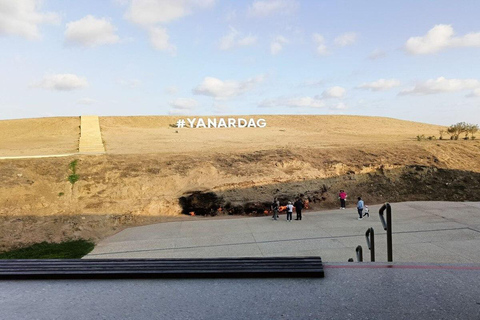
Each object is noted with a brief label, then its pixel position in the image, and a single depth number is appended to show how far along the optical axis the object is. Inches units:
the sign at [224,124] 2080.5
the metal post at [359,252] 286.6
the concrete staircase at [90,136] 1189.7
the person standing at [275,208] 709.9
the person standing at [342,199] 798.5
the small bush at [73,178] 841.4
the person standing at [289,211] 698.8
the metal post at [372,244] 266.3
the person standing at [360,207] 670.5
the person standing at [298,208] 702.5
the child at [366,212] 692.1
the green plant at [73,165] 887.7
